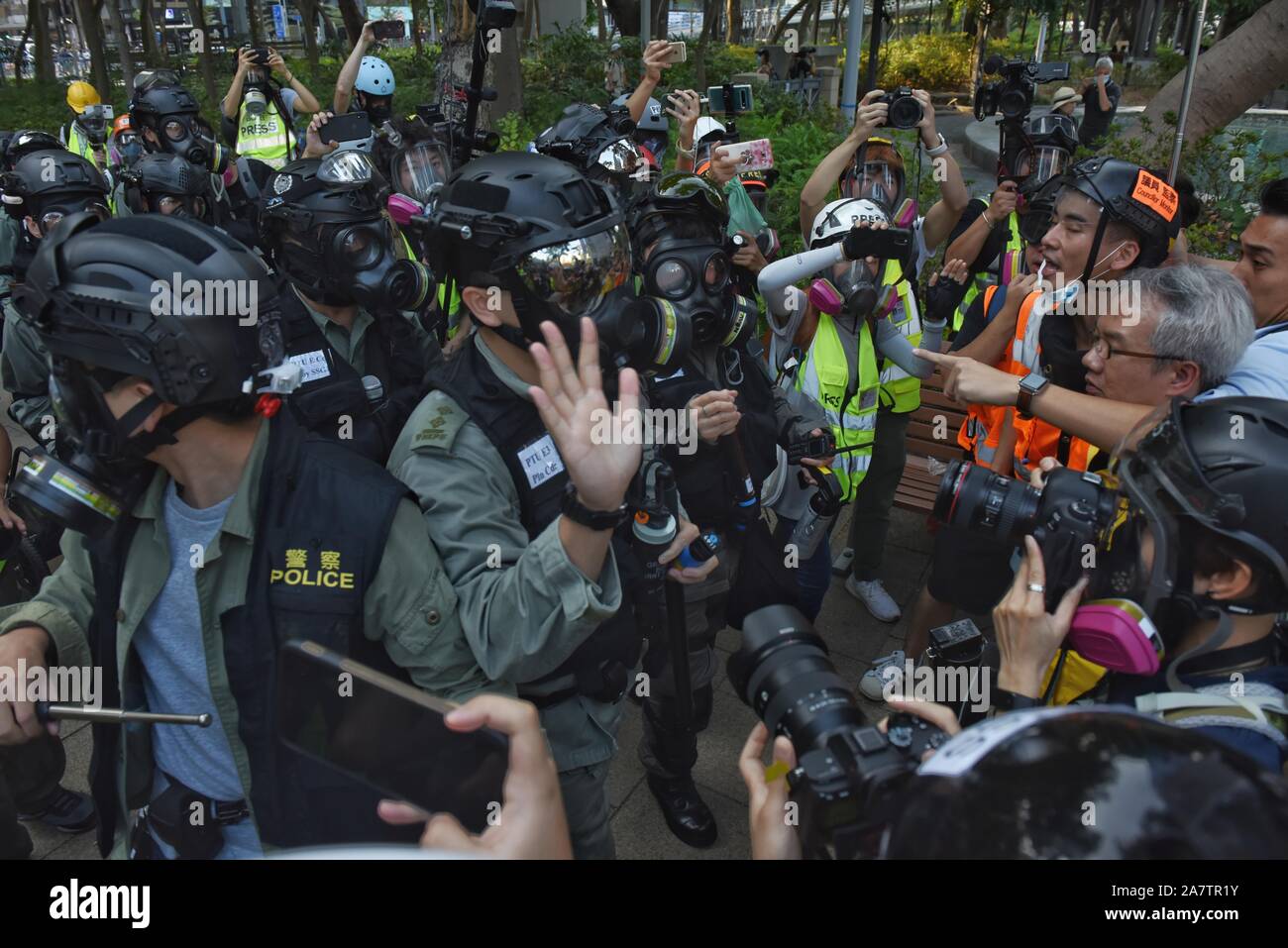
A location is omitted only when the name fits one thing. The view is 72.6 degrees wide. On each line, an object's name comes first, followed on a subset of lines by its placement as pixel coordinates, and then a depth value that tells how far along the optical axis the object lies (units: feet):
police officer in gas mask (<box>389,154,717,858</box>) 6.12
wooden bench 16.93
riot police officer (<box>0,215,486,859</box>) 5.45
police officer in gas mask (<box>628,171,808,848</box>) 10.58
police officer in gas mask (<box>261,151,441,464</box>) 11.00
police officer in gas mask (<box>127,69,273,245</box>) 20.04
